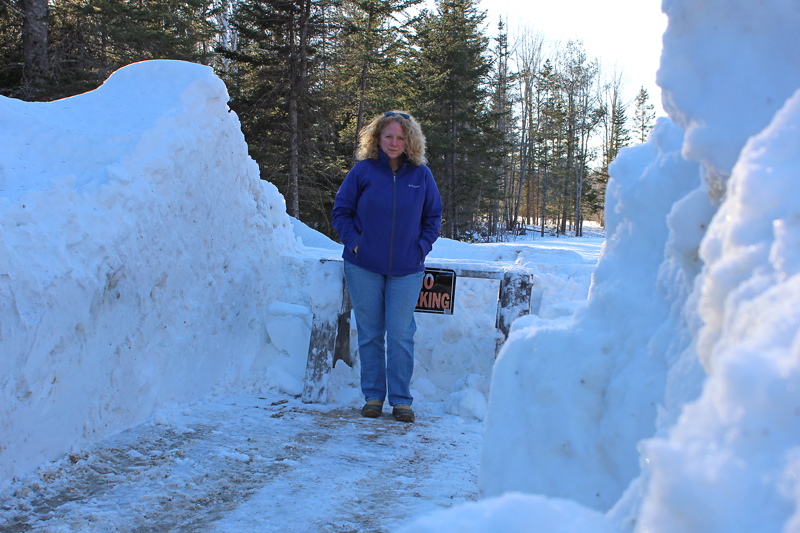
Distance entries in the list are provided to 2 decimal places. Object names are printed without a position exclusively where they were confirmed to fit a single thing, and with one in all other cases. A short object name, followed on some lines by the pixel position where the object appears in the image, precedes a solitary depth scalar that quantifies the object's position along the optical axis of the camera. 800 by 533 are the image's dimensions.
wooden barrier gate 3.99
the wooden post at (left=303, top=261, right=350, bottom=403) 3.98
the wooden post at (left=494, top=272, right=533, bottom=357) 4.08
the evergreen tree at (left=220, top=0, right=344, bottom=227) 14.45
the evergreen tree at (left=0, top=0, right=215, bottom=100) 10.91
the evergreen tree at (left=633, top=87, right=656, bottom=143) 40.50
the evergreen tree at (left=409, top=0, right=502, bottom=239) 20.97
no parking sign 4.19
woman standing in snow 3.69
